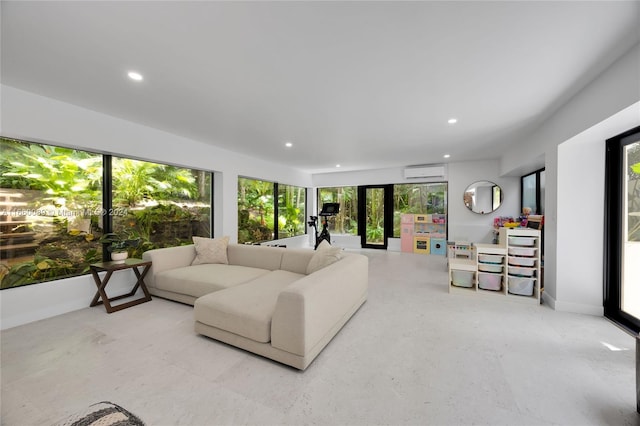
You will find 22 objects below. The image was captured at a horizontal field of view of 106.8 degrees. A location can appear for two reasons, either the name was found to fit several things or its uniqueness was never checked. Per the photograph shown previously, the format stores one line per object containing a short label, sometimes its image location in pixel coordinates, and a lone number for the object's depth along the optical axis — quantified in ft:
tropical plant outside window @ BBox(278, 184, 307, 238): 22.16
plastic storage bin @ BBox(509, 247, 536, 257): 10.11
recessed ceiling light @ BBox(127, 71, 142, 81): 6.94
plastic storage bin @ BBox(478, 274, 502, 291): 10.69
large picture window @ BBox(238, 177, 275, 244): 17.67
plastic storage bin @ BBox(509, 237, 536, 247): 10.16
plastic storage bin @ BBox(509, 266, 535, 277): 10.08
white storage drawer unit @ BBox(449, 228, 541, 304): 10.09
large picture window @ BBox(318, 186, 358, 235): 24.70
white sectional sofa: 5.81
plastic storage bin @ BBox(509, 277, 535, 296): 10.09
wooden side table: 9.05
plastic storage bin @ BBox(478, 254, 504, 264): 10.73
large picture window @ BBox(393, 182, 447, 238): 21.33
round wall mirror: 18.67
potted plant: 9.88
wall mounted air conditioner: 19.93
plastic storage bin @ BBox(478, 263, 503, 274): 10.67
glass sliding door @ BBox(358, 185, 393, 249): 23.16
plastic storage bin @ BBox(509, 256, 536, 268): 10.15
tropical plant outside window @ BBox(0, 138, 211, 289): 8.30
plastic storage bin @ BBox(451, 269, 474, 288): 11.27
